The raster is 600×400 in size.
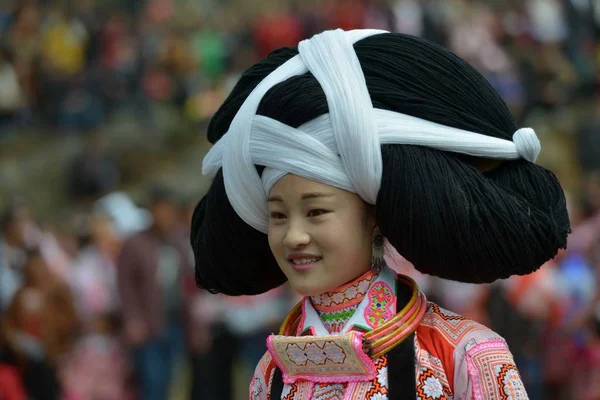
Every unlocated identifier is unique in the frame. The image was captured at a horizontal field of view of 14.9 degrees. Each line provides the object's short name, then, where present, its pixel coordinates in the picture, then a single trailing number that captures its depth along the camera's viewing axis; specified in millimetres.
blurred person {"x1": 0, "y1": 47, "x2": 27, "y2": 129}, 25018
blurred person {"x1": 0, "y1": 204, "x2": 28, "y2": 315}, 16872
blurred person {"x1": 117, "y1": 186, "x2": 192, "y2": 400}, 16439
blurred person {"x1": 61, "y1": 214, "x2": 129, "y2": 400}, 16264
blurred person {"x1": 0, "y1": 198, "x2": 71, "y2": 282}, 17089
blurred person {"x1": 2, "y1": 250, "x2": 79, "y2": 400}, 15289
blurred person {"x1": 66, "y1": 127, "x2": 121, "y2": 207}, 25072
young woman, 5683
